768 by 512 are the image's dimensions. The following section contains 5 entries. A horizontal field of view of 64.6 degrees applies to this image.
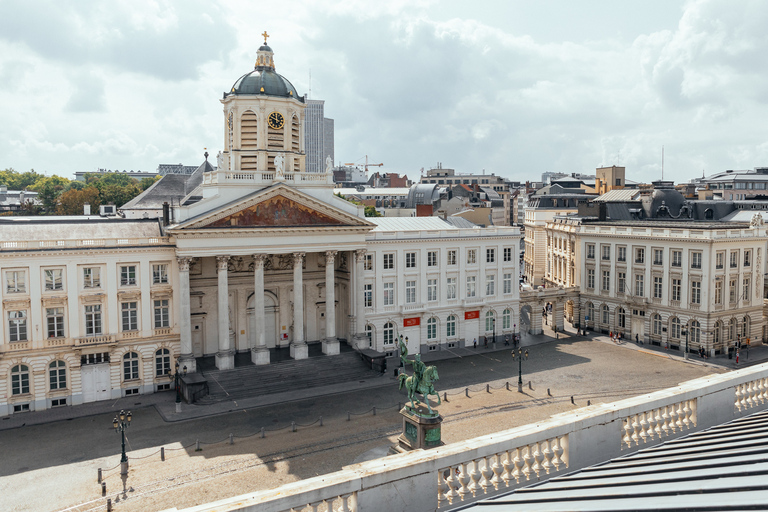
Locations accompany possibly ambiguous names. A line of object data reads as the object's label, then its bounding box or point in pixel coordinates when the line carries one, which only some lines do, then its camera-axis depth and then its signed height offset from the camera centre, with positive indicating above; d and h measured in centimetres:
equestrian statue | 2892 -870
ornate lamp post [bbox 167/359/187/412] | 4518 -1403
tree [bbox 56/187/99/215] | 12000 +57
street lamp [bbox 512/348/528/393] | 4915 -1464
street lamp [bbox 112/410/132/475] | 3391 -1399
